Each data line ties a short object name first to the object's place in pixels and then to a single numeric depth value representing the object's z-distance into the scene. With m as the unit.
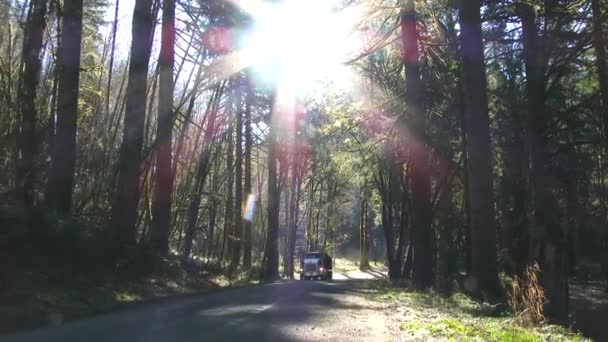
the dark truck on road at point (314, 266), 49.06
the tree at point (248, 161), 36.47
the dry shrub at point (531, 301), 11.12
